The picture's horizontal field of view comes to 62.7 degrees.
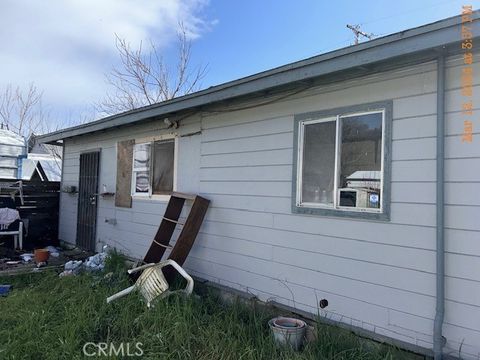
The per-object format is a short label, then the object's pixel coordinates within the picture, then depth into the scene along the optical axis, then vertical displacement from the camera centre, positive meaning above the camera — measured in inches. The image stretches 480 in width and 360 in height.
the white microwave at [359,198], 128.4 -0.5
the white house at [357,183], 109.1 +4.2
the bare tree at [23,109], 780.6 +149.0
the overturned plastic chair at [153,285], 161.0 -40.5
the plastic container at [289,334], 128.3 -46.3
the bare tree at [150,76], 585.6 +170.9
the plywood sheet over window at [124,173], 252.8 +8.6
